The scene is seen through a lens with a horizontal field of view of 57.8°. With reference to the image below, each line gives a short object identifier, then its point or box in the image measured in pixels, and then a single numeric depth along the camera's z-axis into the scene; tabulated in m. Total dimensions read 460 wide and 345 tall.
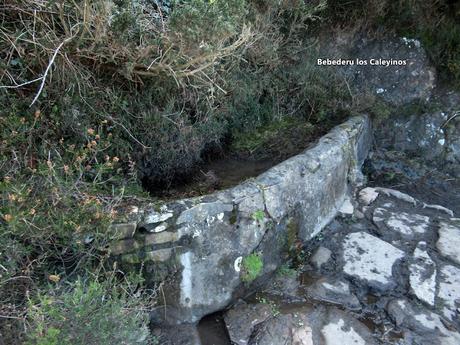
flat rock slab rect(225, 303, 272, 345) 2.44
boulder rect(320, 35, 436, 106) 4.71
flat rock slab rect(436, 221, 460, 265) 3.13
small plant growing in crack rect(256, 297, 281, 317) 2.60
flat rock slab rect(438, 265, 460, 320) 2.66
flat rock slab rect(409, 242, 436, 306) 2.75
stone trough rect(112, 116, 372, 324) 2.32
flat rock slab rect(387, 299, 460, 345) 2.46
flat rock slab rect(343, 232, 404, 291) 2.89
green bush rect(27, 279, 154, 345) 1.62
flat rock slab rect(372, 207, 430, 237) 3.40
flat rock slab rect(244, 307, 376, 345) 2.42
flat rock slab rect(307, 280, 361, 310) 2.73
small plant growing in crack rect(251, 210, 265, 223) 2.58
